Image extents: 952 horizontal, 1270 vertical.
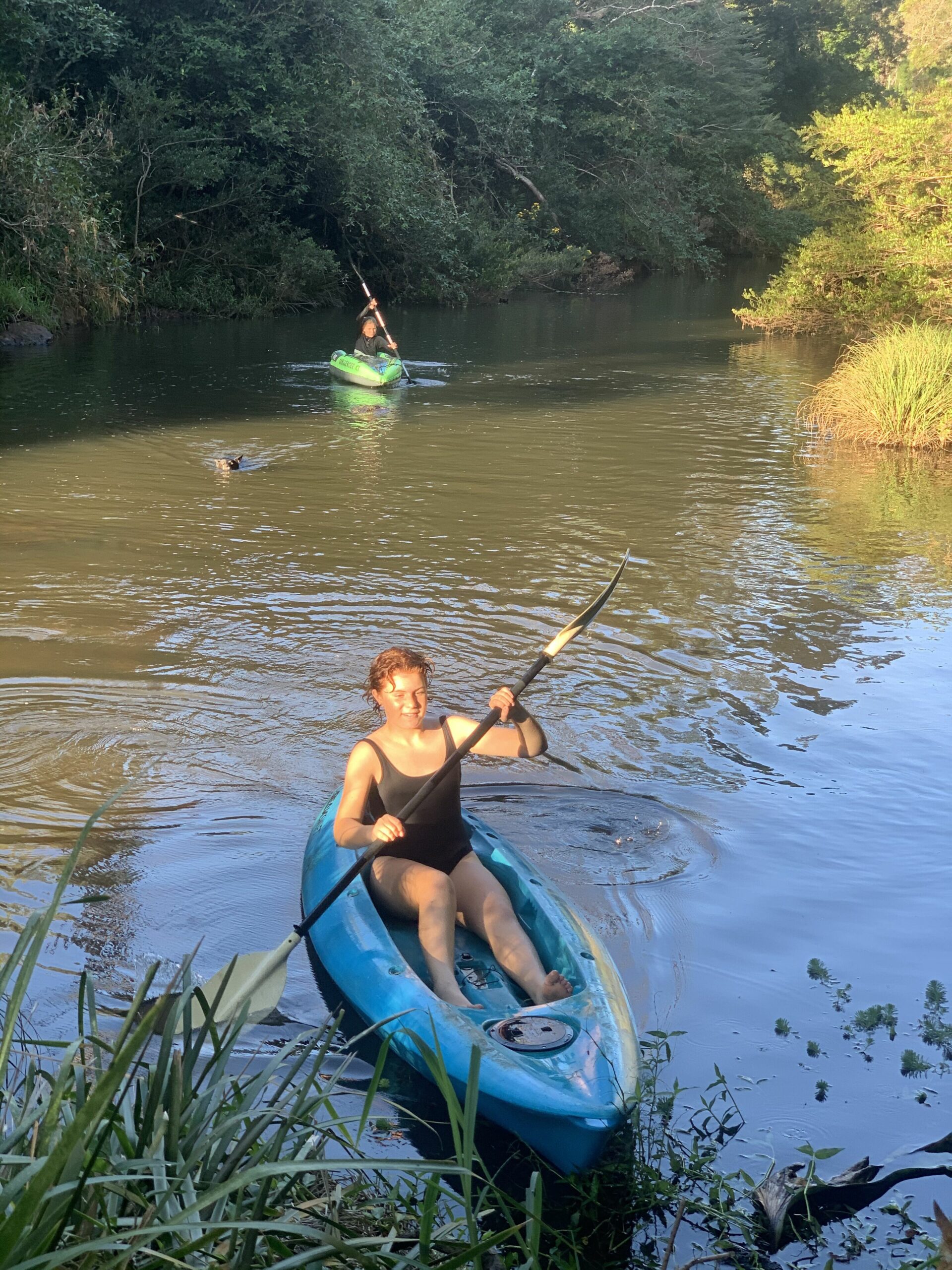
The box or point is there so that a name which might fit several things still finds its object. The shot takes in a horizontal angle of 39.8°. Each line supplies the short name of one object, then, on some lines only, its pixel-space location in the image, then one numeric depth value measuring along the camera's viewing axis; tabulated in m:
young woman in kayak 4.13
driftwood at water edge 3.05
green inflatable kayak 16.42
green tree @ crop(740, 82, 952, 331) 20.16
